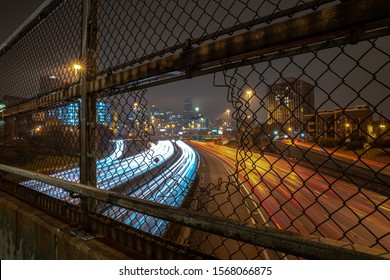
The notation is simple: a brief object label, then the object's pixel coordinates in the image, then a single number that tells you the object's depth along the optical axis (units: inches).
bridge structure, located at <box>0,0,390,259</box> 49.4
